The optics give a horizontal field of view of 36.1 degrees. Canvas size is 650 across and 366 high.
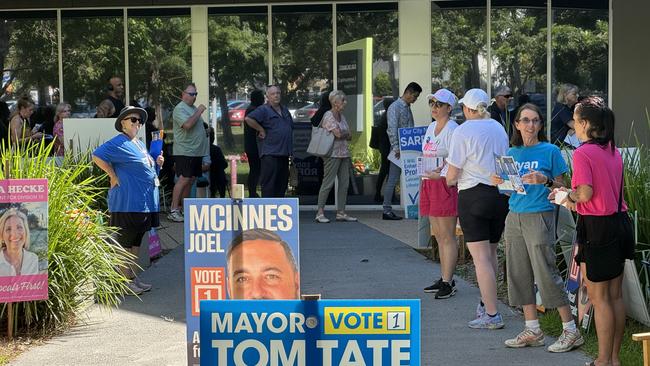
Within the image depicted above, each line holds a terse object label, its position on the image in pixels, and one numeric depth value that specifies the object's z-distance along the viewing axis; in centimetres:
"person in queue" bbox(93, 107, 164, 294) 874
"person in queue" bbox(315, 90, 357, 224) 1320
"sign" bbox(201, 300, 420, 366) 352
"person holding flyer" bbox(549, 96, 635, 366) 603
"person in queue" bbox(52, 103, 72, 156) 1278
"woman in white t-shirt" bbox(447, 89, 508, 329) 732
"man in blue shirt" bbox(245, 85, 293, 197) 1285
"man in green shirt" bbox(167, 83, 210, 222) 1351
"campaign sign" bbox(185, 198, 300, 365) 508
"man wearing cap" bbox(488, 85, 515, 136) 1384
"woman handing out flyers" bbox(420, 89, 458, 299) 832
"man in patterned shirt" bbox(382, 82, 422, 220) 1317
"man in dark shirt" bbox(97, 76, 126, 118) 1355
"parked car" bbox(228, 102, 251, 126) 1509
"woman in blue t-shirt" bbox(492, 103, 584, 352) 675
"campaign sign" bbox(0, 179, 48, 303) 735
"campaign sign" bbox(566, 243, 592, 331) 705
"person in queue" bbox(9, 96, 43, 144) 1276
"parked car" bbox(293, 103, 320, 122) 1500
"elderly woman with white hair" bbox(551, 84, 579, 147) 1358
